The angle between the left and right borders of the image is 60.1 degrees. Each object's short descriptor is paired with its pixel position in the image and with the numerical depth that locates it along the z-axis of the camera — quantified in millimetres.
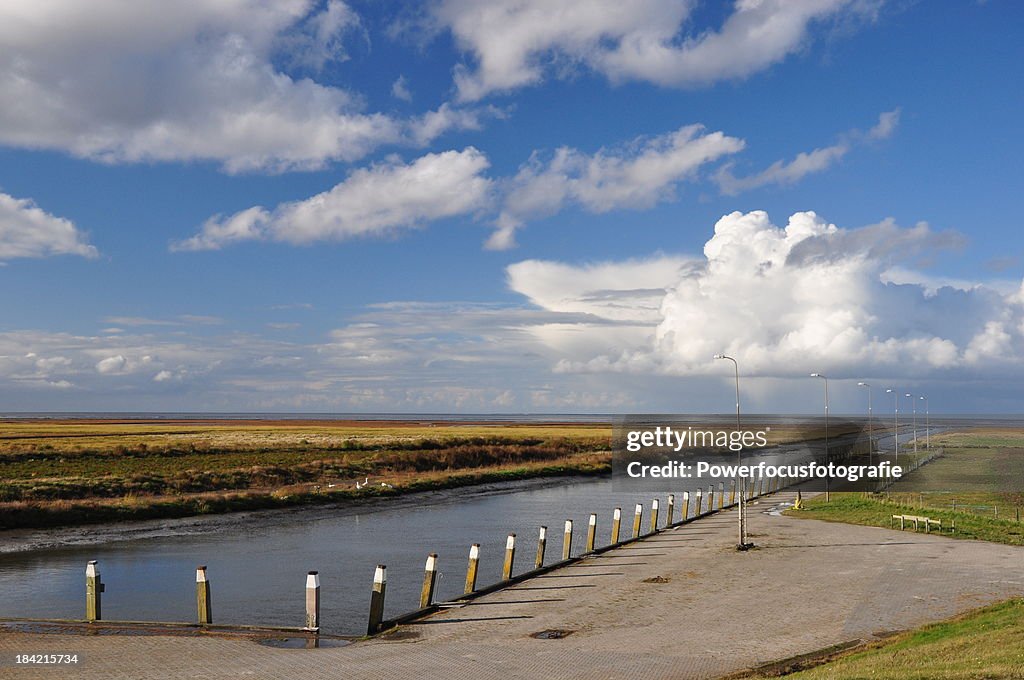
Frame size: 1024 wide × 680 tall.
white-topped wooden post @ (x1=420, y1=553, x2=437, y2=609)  17406
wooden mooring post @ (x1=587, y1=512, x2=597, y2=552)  25858
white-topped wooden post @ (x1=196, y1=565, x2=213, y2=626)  15336
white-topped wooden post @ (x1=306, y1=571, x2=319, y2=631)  14916
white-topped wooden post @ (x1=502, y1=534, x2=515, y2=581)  20719
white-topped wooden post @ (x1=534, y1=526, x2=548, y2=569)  22594
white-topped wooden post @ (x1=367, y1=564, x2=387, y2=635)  15625
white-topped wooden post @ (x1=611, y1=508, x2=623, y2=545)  27656
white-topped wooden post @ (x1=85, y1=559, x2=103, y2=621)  15477
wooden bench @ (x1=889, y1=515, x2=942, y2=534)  32375
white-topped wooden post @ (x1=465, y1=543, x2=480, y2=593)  18828
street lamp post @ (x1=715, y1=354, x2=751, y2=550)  27062
